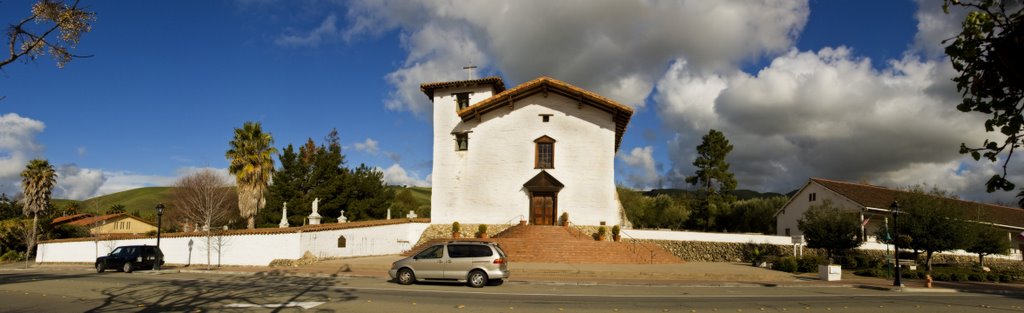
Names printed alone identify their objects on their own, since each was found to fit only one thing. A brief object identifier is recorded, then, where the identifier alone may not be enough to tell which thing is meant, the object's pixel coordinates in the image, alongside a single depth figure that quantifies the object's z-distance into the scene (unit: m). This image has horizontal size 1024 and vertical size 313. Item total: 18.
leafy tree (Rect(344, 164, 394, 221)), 45.19
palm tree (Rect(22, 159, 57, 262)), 45.09
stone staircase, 27.97
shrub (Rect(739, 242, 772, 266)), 34.42
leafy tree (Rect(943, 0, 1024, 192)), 2.65
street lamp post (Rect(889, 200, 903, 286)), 20.61
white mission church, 35.16
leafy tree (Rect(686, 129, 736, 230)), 52.22
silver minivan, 17.19
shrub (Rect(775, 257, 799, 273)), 26.56
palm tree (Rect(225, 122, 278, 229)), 37.41
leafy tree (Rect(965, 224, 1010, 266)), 31.33
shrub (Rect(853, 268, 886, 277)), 25.52
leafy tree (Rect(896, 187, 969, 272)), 28.81
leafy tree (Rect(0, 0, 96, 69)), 7.63
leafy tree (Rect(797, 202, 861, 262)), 30.05
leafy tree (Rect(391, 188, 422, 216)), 69.62
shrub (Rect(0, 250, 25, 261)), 40.72
